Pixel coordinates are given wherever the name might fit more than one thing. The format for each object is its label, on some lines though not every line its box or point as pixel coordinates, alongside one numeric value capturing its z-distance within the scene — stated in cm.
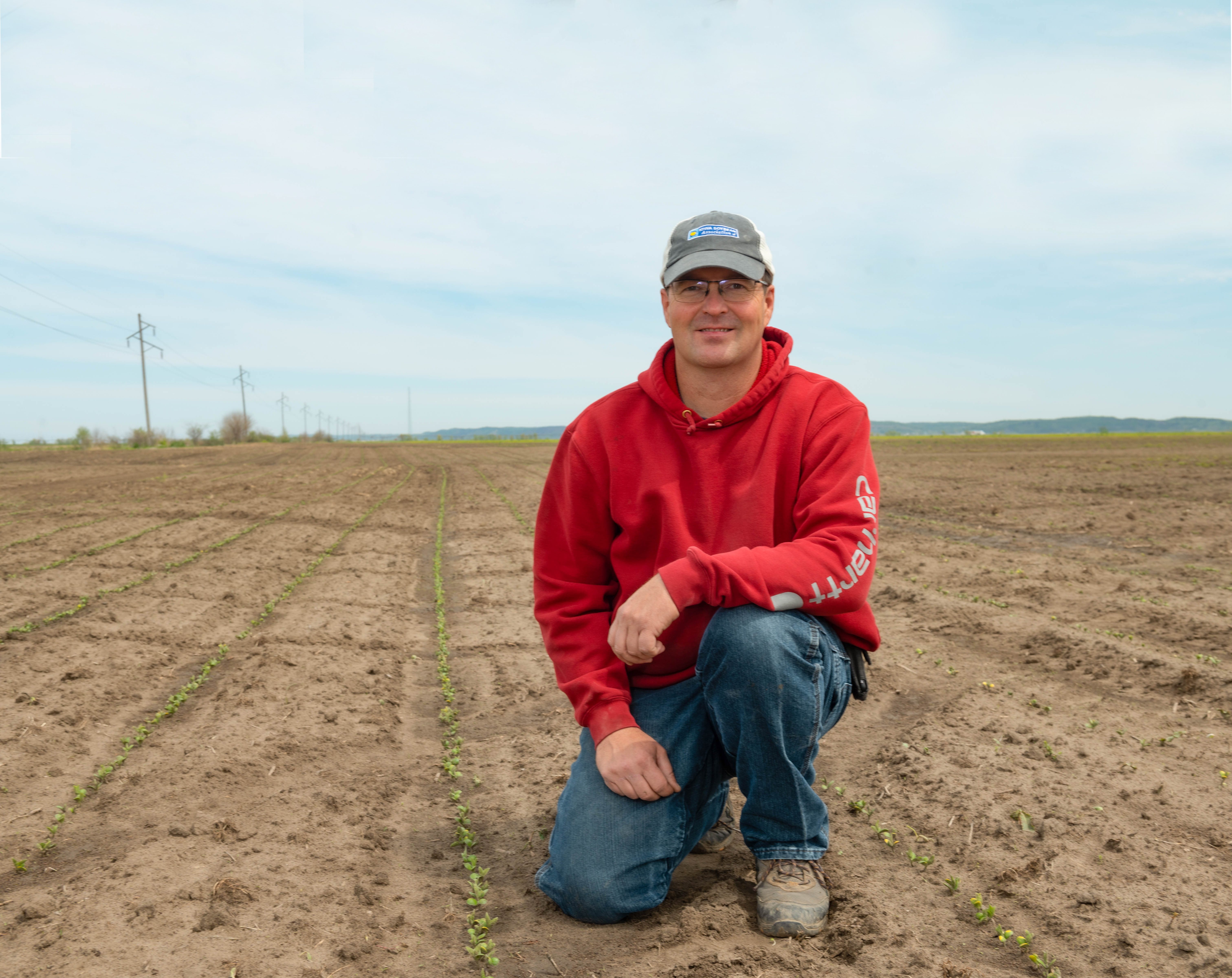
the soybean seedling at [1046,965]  199
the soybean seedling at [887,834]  268
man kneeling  216
